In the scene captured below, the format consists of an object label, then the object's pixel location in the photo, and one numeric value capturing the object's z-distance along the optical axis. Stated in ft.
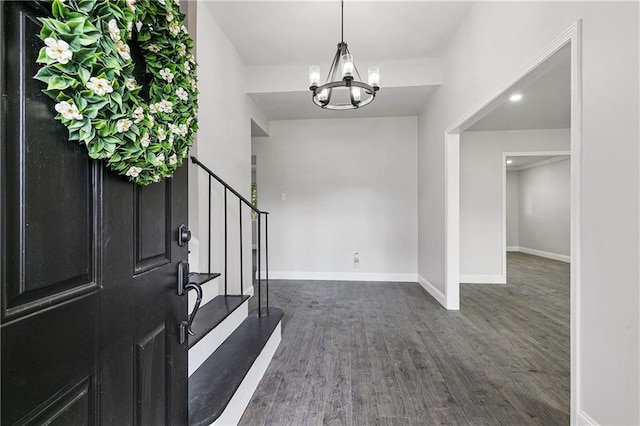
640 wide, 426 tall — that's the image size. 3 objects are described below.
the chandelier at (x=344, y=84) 7.53
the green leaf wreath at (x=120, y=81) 2.00
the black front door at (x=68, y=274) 1.87
